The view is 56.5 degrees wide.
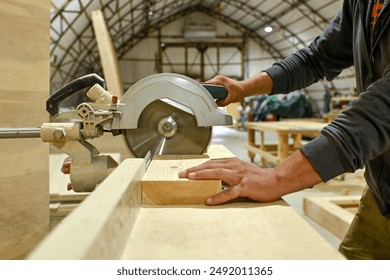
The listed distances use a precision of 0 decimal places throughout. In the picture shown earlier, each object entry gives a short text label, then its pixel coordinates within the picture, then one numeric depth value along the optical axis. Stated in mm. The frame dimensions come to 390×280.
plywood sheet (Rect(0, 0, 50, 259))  1500
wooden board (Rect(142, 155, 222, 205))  952
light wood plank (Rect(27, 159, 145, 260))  450
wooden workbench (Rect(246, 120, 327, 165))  4879
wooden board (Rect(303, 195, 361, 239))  3096
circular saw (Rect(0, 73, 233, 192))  1109
